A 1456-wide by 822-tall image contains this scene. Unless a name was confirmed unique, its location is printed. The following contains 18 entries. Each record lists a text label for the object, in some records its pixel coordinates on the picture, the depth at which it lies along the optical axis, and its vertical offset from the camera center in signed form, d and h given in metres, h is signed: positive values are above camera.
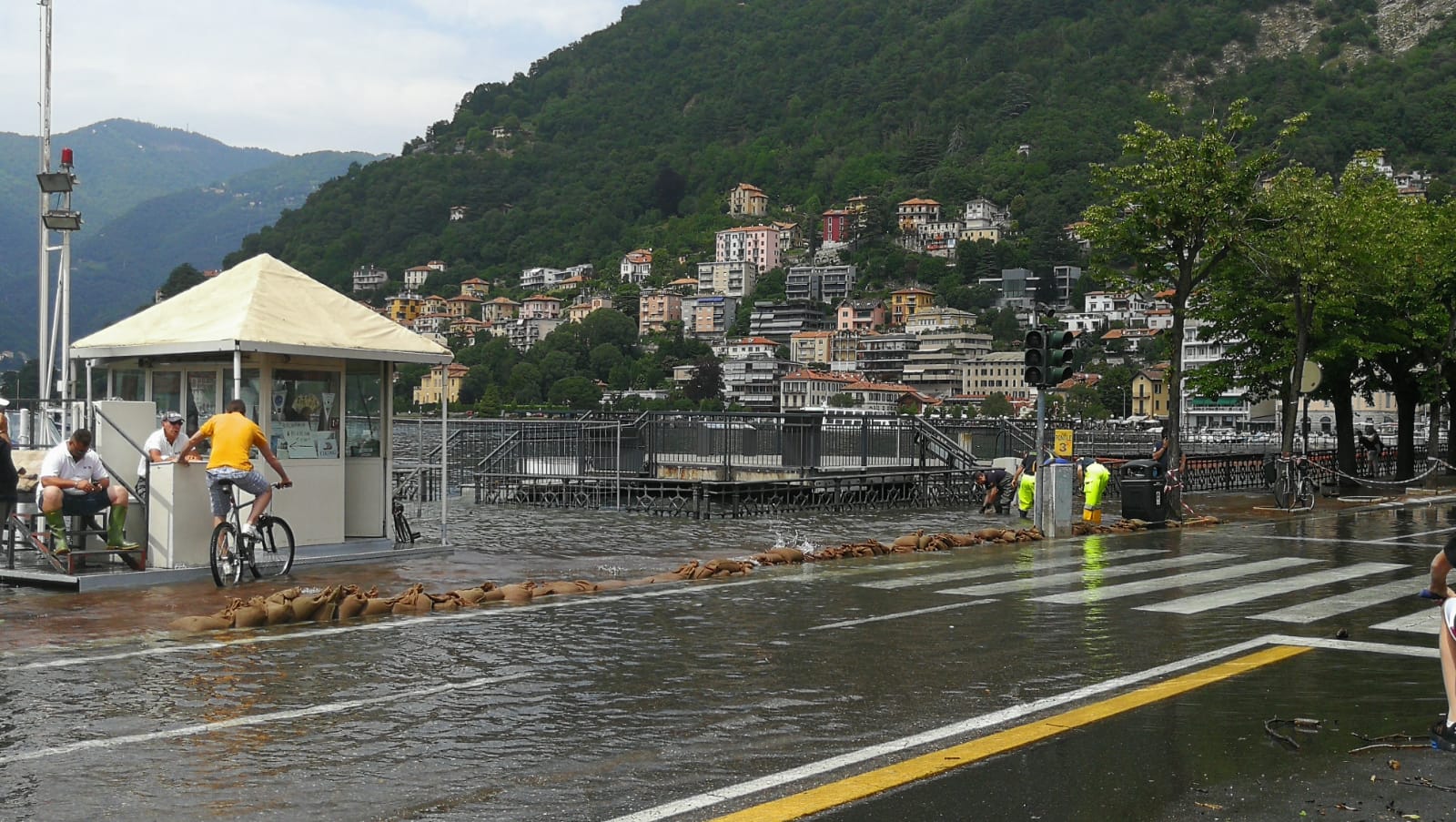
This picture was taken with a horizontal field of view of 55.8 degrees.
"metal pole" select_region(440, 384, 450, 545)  16.24 -0.40
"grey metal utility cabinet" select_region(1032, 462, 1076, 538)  20.00 -1.19
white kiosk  13.97 +0.36
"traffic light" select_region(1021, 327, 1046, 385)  20.17 +0.88
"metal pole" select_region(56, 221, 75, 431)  19.00 +1.95
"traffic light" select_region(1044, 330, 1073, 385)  20.25 +0.87
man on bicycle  13.08 -0.37
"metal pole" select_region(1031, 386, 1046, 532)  20.06 -0.16
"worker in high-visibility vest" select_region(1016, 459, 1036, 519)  23.19 -1.28
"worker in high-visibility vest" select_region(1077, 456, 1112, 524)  21.75 -1.20
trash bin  22.22 -1.32
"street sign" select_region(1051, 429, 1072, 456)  20.36 -0.40
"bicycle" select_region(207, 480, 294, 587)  13.12 -1.33
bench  13.06 -1.26
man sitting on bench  12.90 -0.65
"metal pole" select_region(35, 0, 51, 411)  24.14 +3.11
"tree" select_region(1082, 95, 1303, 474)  27.97 +4.32
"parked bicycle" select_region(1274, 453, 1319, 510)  27.23 -1.37
